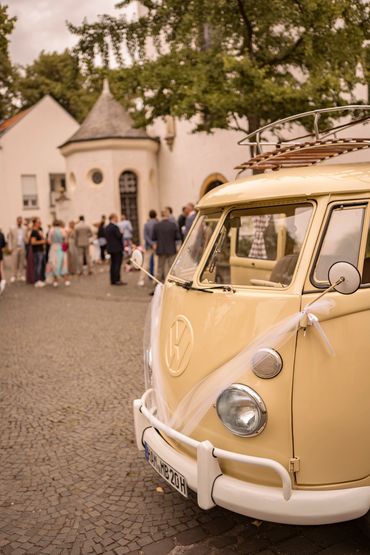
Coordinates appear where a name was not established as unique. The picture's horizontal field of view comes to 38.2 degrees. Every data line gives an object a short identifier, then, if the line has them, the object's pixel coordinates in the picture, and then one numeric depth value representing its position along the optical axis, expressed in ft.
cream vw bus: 9.41
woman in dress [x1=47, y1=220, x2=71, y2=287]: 49.16
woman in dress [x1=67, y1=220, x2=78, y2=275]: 56.18
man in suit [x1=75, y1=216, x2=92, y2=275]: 54.49
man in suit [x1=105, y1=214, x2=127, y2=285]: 44.32
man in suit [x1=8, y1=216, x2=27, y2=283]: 53.67
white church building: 82.02
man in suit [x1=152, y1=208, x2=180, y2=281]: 40.32
